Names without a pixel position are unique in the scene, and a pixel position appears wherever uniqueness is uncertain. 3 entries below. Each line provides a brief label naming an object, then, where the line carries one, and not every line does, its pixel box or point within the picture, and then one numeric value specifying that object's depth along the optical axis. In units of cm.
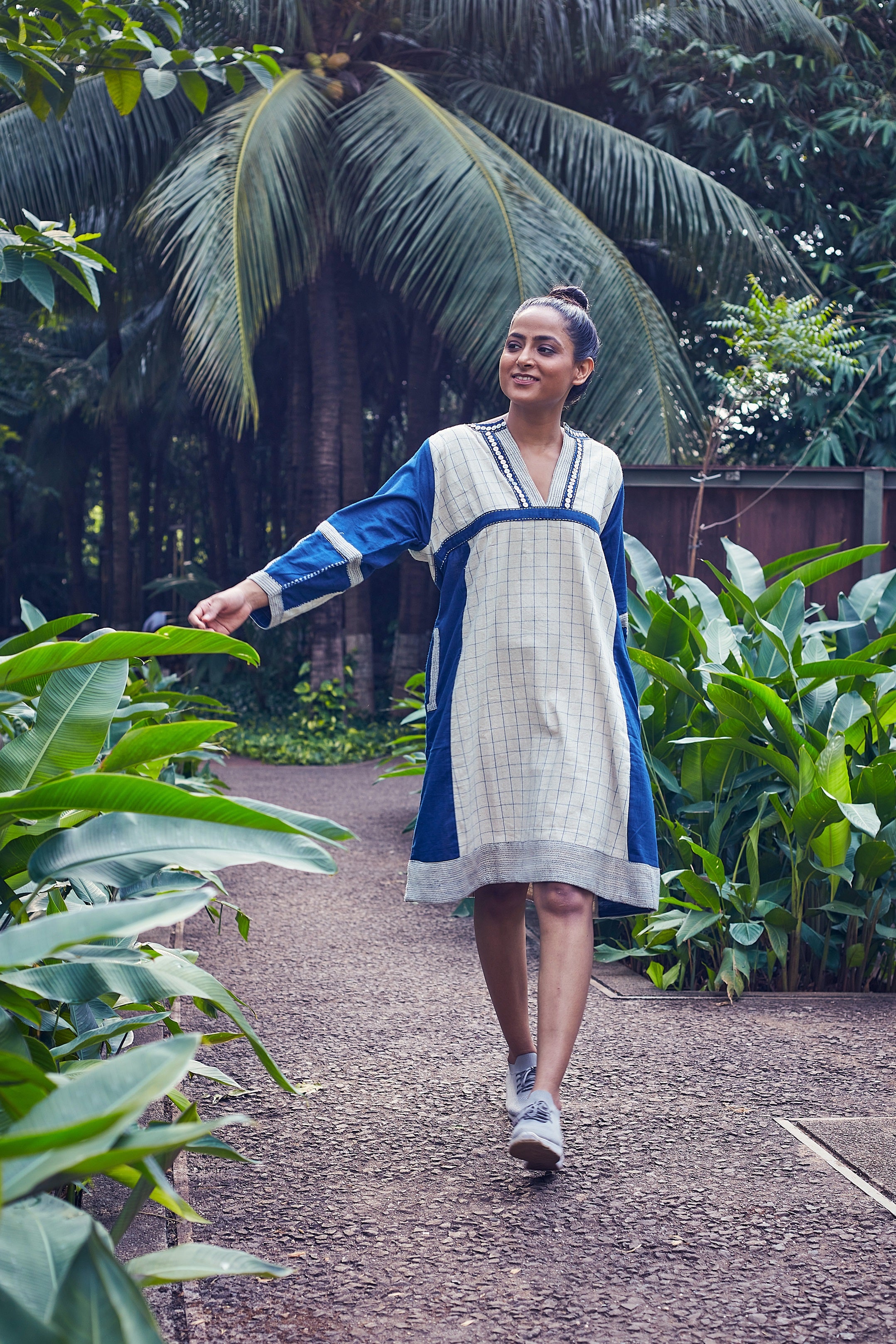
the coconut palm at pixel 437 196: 934
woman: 237
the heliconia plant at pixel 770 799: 326
